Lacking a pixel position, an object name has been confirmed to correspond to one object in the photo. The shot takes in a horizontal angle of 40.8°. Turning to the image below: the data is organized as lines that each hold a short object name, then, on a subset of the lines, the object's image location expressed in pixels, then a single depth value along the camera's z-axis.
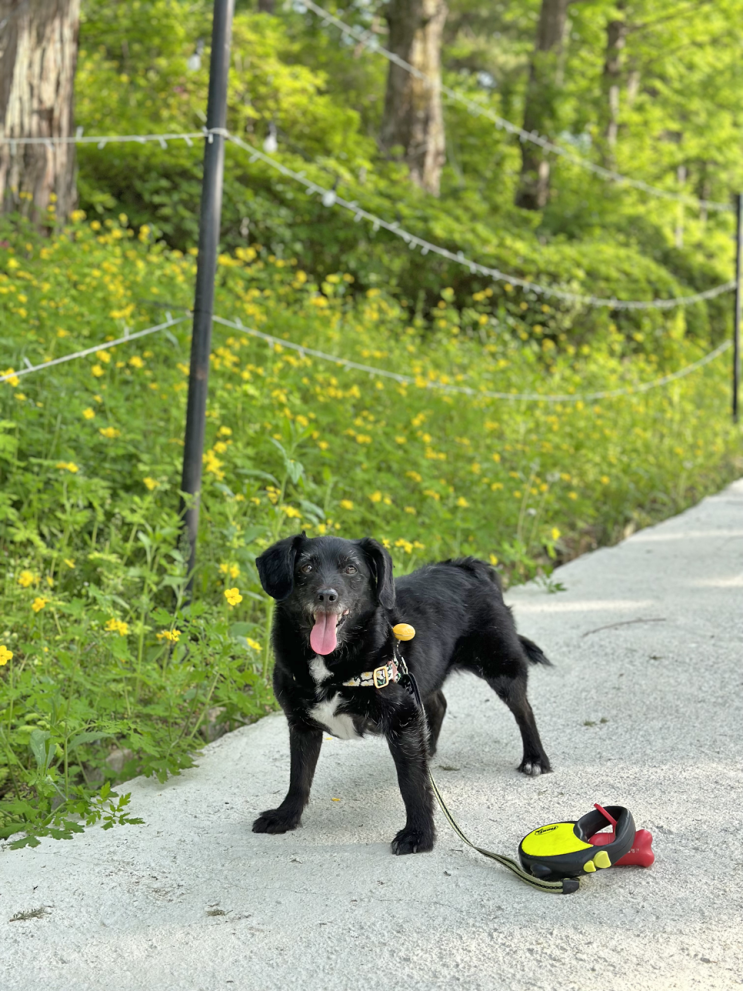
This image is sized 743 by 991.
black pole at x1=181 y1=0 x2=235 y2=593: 4.37
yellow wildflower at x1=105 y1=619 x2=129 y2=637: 3.47
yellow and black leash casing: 2.60
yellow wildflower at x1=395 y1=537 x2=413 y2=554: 4.61
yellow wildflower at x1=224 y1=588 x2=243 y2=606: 3.59
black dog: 2.85
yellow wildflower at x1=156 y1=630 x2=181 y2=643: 3.37
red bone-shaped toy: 2.72
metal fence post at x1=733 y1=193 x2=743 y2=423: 11.24
